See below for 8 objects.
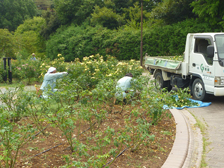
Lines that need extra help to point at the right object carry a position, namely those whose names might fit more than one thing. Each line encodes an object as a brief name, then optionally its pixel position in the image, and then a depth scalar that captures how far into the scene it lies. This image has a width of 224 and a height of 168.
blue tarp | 8.73
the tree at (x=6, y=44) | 27.31
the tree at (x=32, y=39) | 40.84
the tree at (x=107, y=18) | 33.03
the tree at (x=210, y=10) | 20.22
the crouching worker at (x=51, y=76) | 8.45
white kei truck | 8.31
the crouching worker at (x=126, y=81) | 7.70
